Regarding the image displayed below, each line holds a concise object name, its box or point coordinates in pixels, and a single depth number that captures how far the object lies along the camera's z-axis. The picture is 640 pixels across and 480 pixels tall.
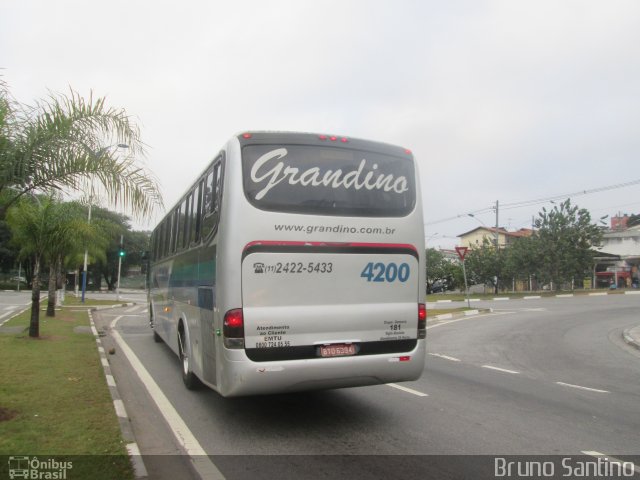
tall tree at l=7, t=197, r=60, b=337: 13.05
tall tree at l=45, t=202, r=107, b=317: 13.48
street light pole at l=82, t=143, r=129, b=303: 6.72
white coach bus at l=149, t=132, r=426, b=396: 5.50
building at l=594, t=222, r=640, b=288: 52.91
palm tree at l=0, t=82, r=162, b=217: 6.19
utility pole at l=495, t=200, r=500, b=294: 43.24
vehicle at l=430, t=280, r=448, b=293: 55.64
